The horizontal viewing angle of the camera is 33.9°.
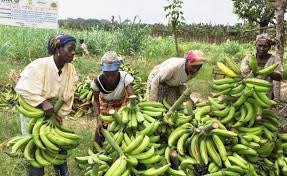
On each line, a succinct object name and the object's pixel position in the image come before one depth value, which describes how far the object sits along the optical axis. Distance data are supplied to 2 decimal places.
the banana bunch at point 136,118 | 3.87
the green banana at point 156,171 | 3.59
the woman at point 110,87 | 4.75
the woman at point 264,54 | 5.26
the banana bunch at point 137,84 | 8.89
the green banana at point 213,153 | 3.83
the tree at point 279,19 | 5.77
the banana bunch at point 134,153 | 3.58
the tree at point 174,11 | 12.58
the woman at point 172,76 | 4.72
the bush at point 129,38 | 13.42
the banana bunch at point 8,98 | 8.51
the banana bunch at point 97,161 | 3.60
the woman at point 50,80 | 4.09
